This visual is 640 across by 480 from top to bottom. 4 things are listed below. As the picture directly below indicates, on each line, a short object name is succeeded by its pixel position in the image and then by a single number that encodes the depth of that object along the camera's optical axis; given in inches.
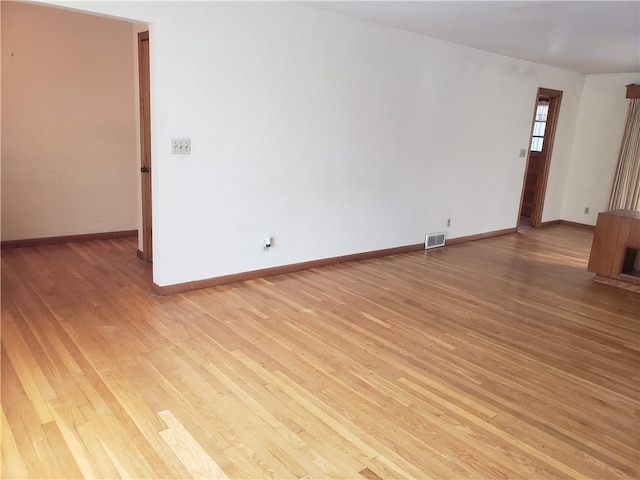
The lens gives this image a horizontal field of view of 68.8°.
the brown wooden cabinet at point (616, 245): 182.9
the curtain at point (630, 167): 278.7
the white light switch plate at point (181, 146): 143.0
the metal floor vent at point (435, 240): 232.5
